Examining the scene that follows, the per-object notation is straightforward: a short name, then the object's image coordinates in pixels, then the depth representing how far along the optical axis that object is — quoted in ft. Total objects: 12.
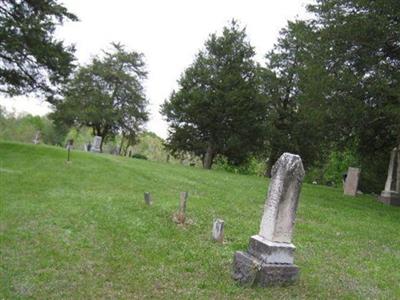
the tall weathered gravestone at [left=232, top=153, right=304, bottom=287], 25.63
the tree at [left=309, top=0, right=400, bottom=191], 58.23
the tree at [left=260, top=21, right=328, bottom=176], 126.21
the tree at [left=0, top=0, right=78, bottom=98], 80.48
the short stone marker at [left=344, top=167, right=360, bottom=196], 80.02
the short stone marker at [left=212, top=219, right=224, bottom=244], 33.63
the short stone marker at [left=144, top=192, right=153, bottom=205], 44.91
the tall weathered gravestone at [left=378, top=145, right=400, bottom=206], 76.33
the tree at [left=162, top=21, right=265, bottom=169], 118.73
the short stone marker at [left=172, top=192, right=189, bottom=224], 38.63
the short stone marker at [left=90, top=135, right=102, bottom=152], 129.18
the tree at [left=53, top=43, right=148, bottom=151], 169.07
